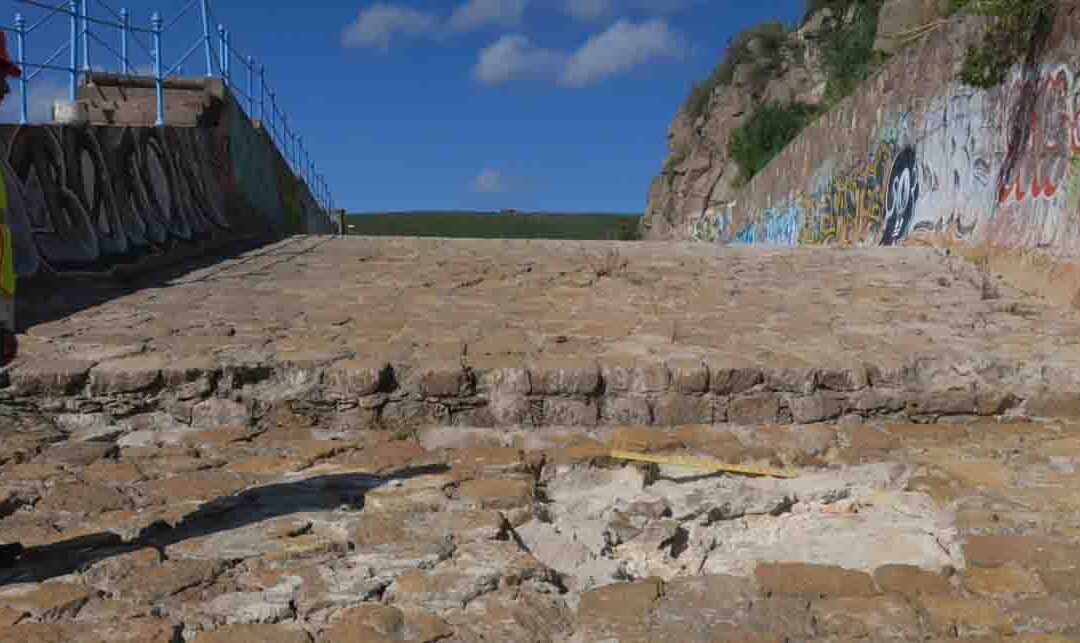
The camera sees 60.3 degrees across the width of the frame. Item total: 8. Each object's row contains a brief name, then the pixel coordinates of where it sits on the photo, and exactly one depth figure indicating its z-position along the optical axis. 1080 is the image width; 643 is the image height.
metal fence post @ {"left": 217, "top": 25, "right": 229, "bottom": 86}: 11.68
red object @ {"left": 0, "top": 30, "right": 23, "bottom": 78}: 2.83
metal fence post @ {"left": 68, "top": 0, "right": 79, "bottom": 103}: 9.32
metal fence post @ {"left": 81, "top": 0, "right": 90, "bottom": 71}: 9.59
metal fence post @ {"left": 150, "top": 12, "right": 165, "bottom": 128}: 10.42
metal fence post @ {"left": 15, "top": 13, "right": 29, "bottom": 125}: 9.02
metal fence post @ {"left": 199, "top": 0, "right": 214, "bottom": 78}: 11.09
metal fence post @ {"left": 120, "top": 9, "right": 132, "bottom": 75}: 10.19
